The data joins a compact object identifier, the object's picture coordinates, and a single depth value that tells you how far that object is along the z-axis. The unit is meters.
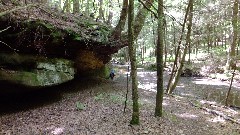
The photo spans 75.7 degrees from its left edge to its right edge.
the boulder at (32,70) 6.87
